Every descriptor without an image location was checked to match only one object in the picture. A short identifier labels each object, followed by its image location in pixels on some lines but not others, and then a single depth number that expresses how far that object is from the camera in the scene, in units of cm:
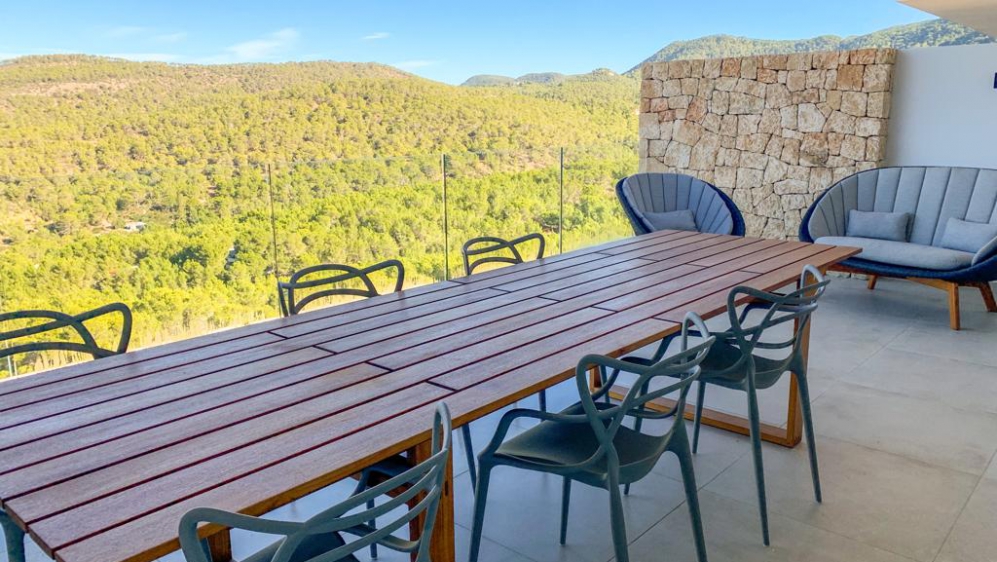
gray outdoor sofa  462
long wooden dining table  120
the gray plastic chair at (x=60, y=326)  200
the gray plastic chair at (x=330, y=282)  255
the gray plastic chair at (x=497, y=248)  312
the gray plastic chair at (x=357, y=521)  100
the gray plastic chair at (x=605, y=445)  165
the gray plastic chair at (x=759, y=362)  221
